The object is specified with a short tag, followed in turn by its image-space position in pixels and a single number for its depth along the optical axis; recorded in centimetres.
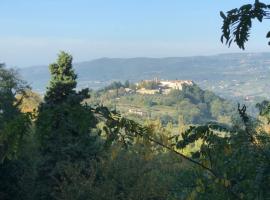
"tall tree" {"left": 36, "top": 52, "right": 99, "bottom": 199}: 3139
